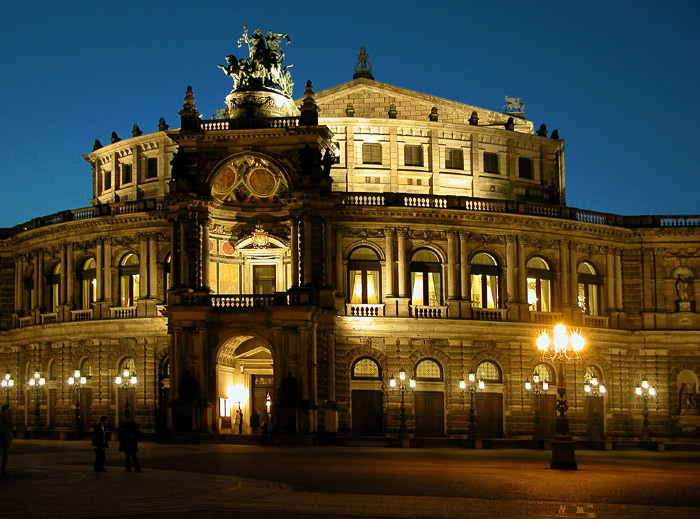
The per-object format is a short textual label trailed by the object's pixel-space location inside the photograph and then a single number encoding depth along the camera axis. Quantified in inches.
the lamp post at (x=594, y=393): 2736.2
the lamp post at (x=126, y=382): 2704.2
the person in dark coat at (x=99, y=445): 1421.0
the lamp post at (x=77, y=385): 2699.6
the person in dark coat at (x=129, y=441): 1419.8
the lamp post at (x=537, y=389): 2596.2
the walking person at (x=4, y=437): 1295.5
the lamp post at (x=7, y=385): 2946.4
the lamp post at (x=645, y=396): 2596.0
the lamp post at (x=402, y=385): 2556.6
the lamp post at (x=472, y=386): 2605.8
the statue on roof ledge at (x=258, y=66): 2568.9
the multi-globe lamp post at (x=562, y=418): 1578.5
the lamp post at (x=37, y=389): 2837.1
